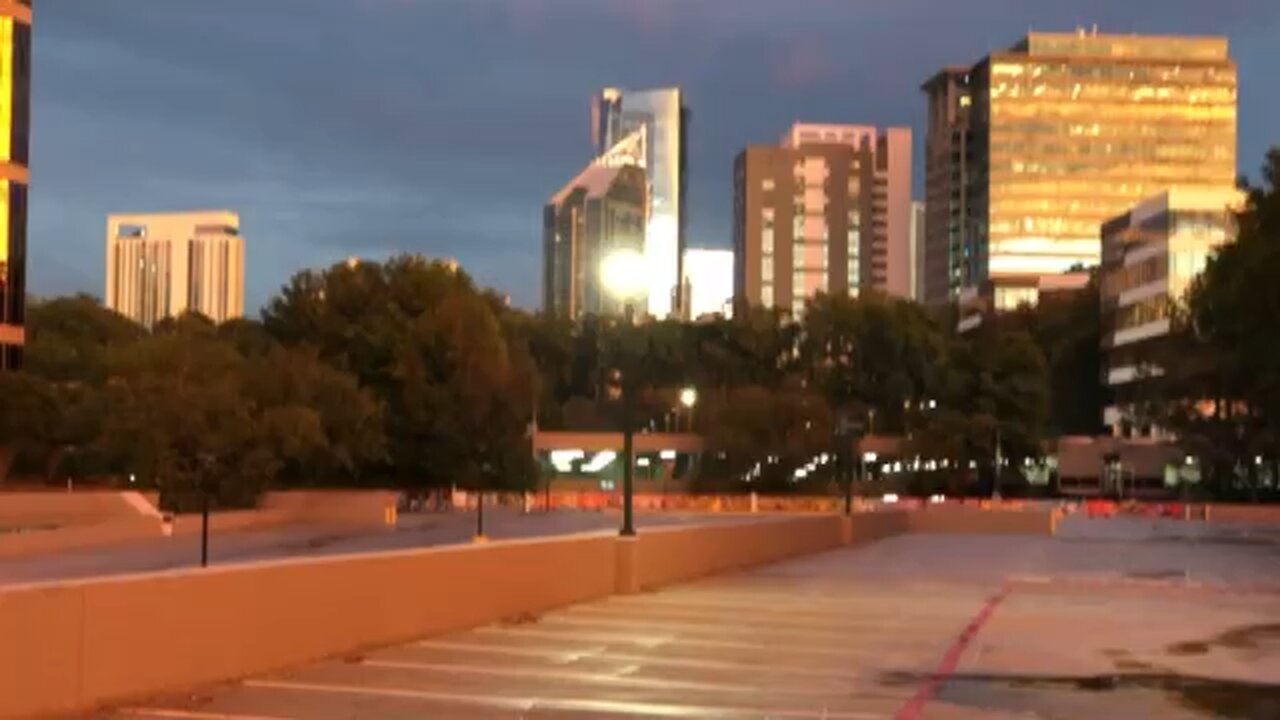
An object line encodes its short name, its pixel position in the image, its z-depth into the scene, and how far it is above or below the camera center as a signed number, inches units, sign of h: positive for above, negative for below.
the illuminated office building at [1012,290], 7524.6 +637.6
